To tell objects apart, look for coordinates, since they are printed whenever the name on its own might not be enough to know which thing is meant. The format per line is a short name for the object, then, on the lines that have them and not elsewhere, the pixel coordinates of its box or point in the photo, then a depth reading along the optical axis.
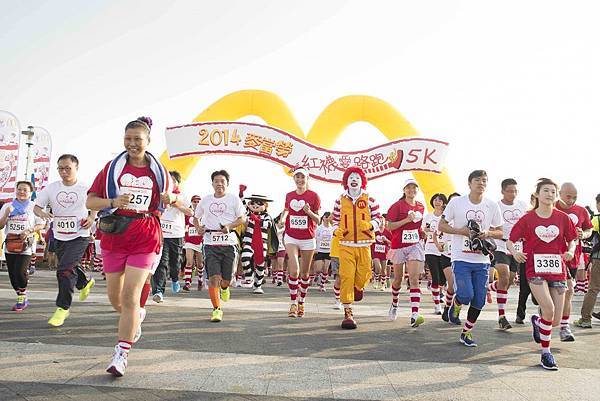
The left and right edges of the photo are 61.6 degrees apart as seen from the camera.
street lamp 22.80
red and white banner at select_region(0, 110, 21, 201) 17.06
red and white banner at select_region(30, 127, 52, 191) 21.00
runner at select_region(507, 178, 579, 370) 5.46
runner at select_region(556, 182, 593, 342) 7.53
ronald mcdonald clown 7.10
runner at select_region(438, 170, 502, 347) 5.99
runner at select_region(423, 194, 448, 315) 9.19
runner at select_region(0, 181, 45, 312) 7.51
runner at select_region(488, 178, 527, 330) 7.73
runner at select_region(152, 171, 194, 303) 9.00
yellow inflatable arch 19.27
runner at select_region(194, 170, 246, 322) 7.37
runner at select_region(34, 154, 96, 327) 6.67
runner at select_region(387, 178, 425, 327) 7.88
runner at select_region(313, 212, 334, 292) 14.85
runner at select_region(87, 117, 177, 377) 4.23
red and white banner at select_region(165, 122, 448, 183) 18.55
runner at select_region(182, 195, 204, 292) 12.09
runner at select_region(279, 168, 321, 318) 8.15
